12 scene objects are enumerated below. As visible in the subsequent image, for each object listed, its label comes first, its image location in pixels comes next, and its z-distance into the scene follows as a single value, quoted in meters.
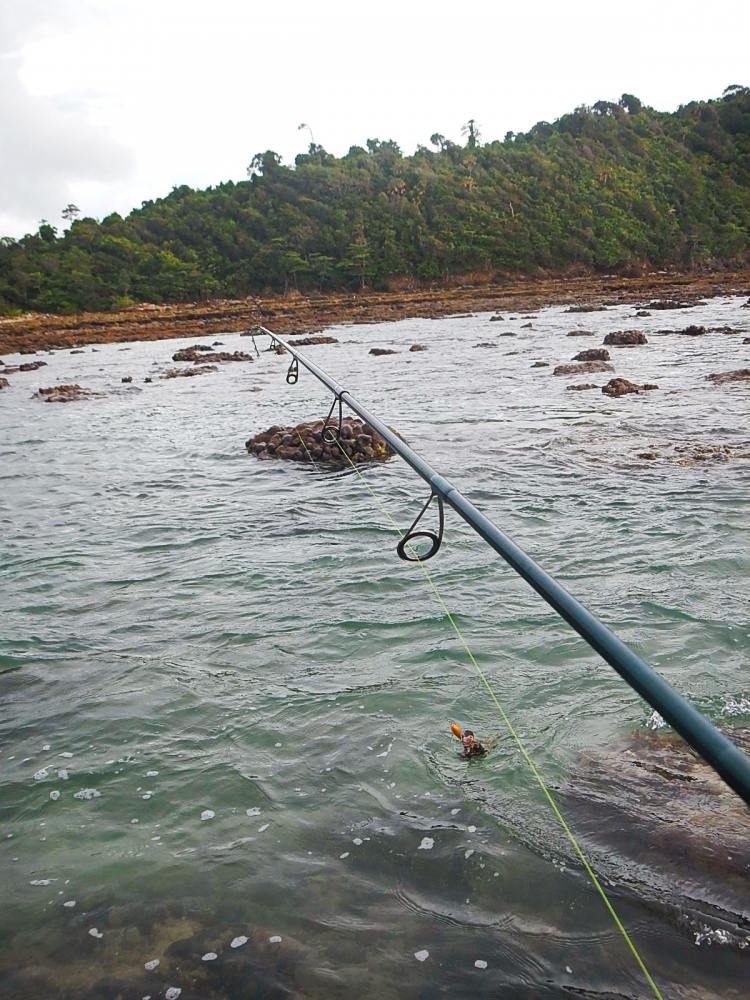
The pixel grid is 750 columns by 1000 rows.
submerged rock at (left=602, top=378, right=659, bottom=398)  15.80
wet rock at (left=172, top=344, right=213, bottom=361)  31.80
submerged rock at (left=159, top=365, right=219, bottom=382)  26.73
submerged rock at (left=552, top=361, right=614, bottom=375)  19.50
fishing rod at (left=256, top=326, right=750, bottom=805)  1.63
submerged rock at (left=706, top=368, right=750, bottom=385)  16.38
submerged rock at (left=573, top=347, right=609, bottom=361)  21.19
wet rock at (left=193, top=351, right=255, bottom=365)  30.88
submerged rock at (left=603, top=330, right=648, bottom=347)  25.12
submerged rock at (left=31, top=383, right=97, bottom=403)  21.95
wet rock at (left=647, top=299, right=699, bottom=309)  39.48
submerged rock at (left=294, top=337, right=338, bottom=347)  36.78
